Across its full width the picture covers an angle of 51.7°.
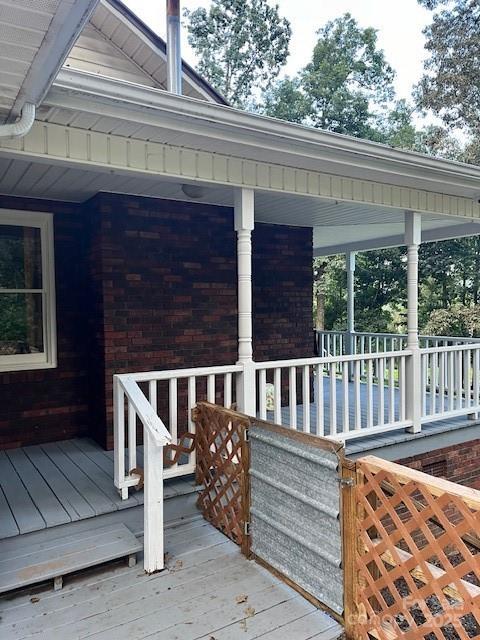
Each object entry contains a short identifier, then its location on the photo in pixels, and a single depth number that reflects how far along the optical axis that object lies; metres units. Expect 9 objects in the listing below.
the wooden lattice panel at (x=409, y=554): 1.89
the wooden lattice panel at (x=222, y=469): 3.21
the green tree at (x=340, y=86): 21.14
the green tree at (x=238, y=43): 22.59
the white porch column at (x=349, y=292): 9.38
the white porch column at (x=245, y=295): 4.17
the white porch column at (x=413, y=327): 5.30
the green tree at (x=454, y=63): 17.19
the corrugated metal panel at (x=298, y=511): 2.52
